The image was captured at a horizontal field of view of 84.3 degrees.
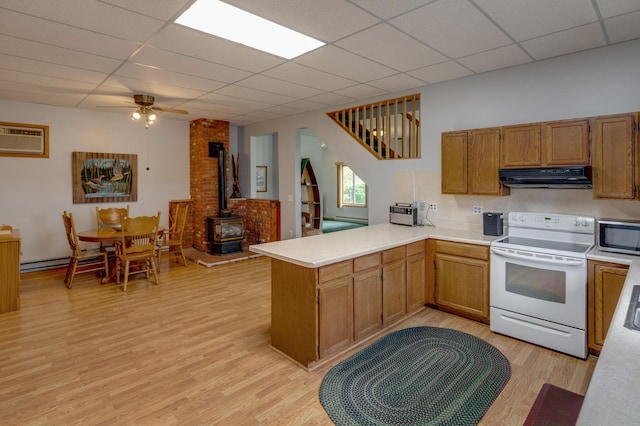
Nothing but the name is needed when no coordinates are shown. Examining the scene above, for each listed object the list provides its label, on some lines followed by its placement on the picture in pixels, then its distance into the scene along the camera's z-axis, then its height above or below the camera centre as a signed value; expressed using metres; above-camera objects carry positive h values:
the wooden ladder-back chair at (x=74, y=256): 4.74 -0.64
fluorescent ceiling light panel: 2.48 +1.42
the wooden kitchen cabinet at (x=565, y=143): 3.00 +0.57
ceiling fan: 4.72 +1.40
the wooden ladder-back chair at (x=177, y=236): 5.79 -0.45
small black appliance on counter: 3.63 -0.17
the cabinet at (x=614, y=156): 2.80 +0.41
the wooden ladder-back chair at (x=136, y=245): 4.67 -0.50
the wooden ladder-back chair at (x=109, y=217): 5.63 -0.12
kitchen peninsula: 2.69 -0.67
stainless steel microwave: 2.72 -0.22
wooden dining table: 4.65 -0.35
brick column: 6.79 +0.74
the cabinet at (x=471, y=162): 3.56 +0.49
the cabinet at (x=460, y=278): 3.42 -0.72
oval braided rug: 2.18 -1.24
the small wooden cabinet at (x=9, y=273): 3.85 -0.70
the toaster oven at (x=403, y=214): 4.32 -0.07
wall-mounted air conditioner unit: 5.16 +1.05
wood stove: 6.49 -0.46
